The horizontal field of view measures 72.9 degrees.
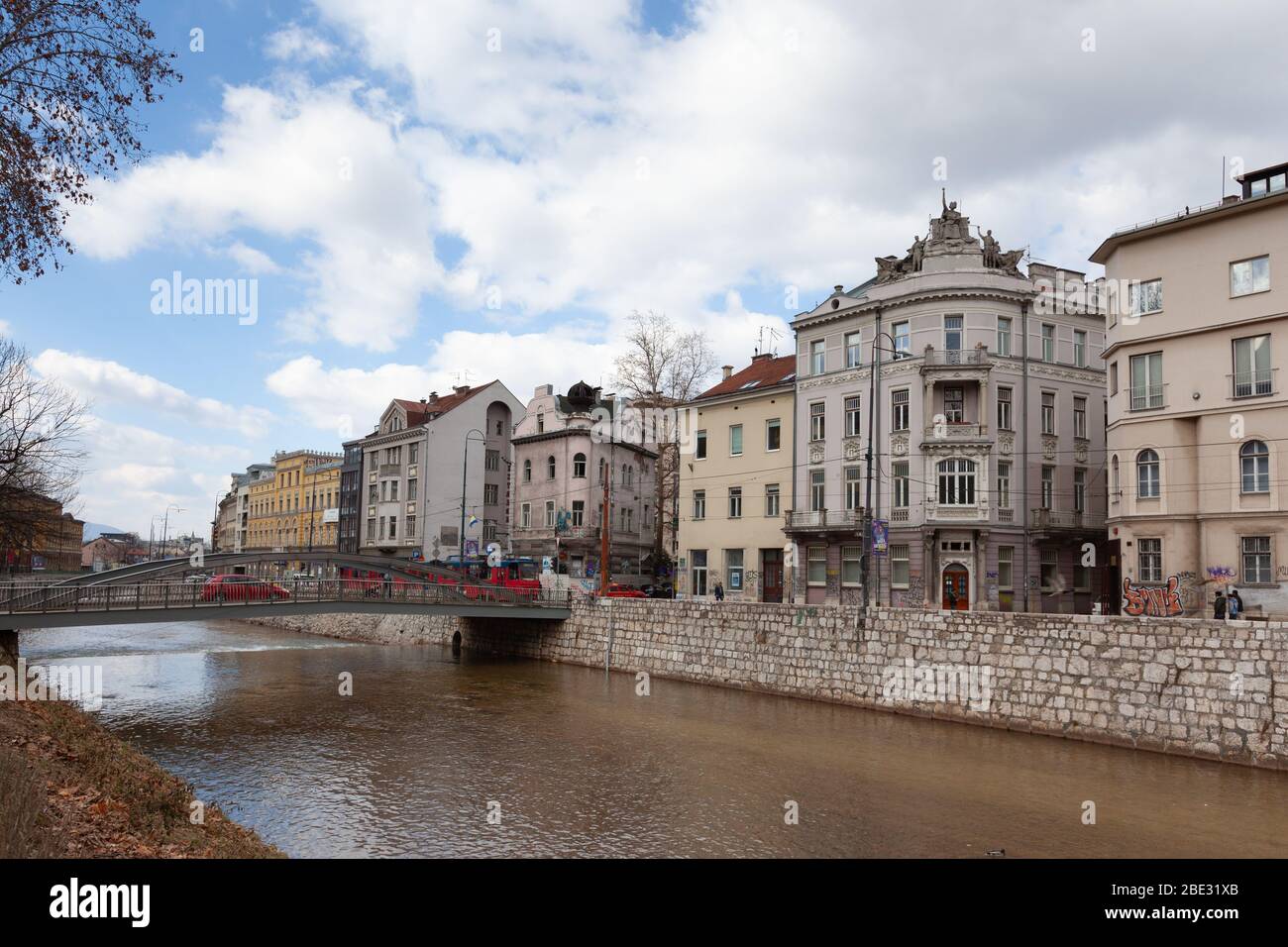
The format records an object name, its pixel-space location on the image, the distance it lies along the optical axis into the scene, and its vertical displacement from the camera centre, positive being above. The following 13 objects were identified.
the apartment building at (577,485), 62.00 +4.21
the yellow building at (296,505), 94.12 +4.04
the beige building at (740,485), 46.75 +3.24
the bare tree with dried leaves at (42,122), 11.13 +5.43
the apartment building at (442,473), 71.38 +5.59
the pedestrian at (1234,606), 25.89 -1.77
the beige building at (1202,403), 28.64 +4.98
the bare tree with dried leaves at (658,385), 61.44 +11.06
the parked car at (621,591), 45.56 -2.68
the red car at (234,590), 33.59 -2.02
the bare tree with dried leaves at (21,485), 31.58 +2.06
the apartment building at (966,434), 39.59 +5.21
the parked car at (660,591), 51.75 -2.93
